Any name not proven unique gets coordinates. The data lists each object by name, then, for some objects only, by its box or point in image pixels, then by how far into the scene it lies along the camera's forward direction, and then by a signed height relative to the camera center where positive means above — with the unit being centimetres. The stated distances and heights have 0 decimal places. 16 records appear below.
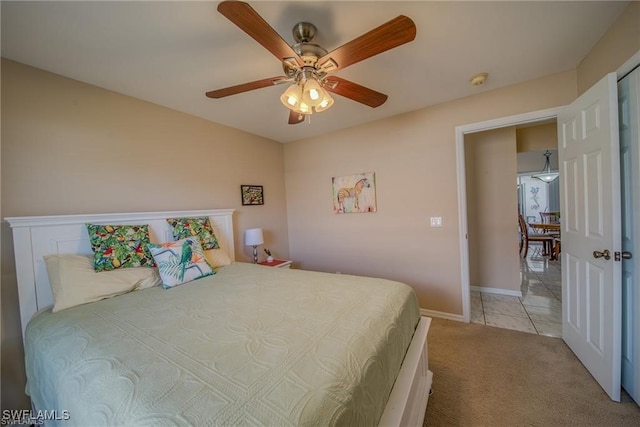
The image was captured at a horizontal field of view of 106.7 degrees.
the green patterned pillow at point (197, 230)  228 -17
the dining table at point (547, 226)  518 -69
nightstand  301 -71
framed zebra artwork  311 +16
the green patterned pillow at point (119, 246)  173 -23
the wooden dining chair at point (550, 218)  663 -68
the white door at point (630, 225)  139 -21
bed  73 -57
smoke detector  205 +105
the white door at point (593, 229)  146 -25
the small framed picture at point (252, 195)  321 +21
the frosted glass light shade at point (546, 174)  599 +55
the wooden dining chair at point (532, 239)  479 -93
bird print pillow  184 -39
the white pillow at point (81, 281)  149 -43
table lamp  299 -34
